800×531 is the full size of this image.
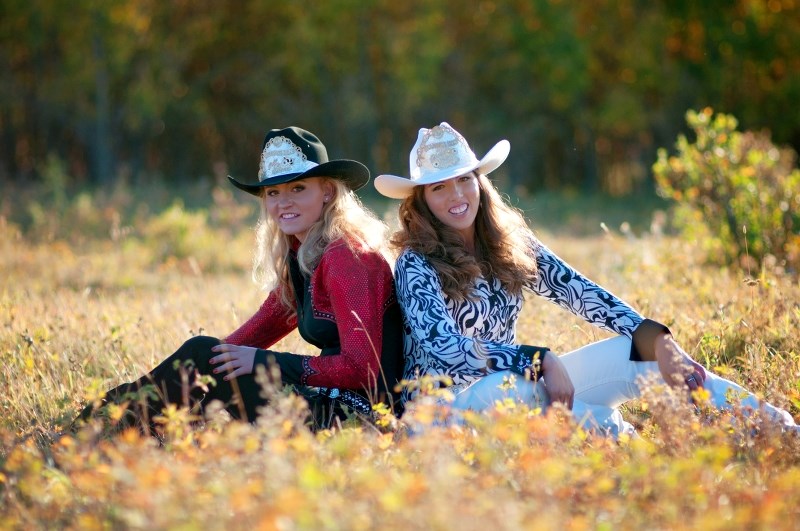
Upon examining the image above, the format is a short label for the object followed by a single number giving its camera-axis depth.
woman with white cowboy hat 7.78
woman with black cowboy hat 7.96
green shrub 15.29
